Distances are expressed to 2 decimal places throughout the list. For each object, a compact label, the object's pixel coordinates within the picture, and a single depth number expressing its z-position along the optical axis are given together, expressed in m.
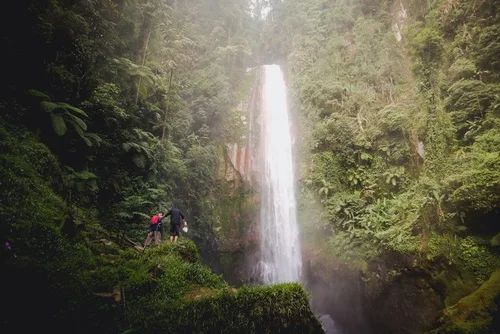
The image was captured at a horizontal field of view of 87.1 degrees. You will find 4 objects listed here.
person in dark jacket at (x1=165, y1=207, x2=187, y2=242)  8.20
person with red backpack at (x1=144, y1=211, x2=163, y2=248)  8.34
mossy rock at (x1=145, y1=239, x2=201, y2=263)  6.33
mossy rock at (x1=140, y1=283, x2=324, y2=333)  4.33
